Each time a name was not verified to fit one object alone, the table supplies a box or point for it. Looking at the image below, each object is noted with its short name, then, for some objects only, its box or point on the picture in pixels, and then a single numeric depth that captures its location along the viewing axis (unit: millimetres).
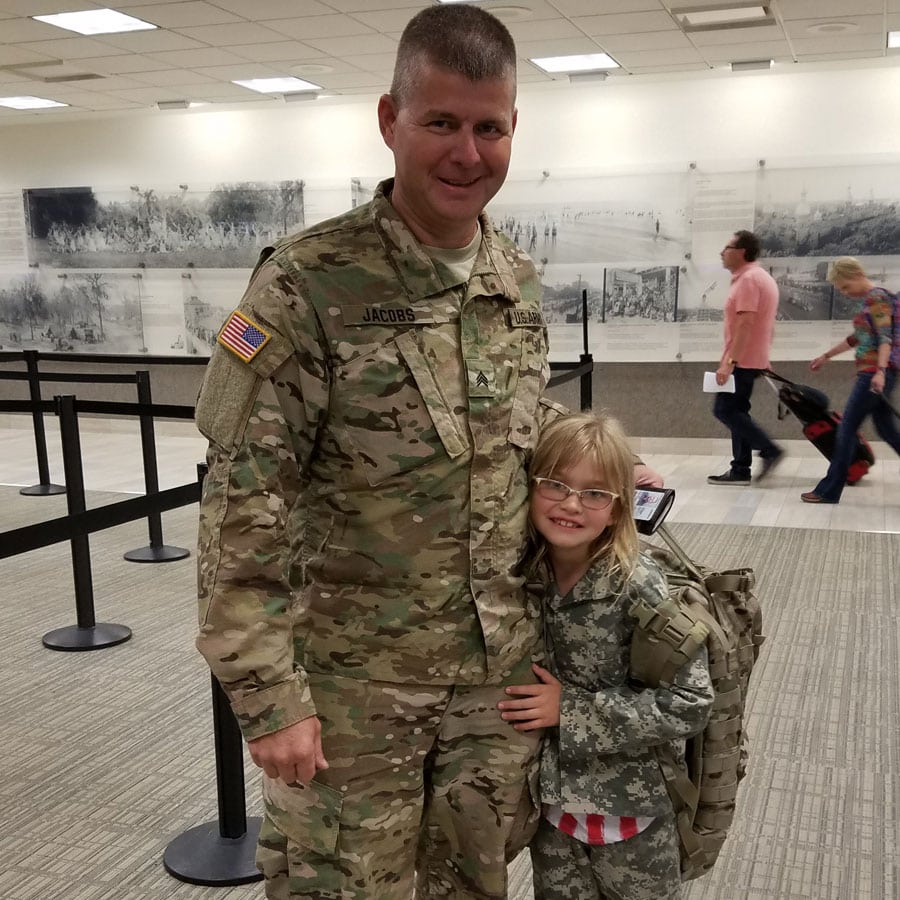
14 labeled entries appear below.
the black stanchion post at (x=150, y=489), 5855
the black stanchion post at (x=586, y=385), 6024
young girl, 1767
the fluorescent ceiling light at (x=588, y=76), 8789
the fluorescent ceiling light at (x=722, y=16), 6766
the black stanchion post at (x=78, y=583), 4445
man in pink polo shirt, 7824
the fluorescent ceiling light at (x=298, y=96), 9703
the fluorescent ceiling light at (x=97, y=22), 6855
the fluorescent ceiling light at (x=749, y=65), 8395
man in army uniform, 1511
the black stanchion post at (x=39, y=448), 7614
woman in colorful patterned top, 6961
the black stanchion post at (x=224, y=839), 2758
